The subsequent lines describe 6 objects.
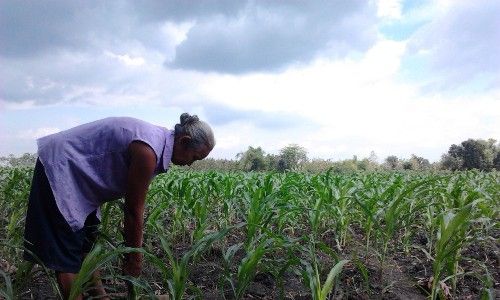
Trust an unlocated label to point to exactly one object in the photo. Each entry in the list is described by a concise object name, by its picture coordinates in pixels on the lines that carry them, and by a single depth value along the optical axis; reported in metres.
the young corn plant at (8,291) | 2.24
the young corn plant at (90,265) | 2.16
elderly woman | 2.52
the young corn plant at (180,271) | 2.31
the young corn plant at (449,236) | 2.59
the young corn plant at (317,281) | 2.19
